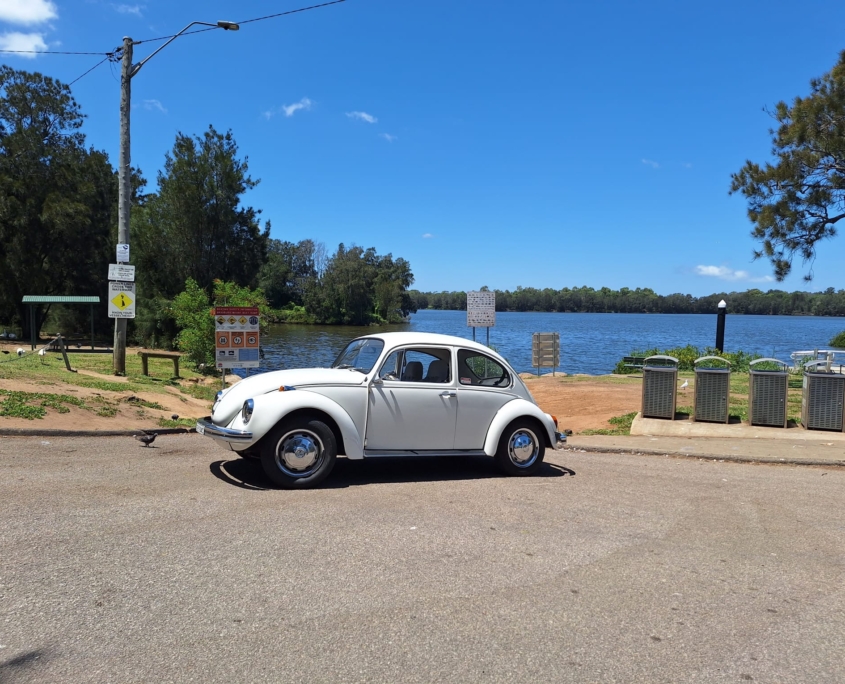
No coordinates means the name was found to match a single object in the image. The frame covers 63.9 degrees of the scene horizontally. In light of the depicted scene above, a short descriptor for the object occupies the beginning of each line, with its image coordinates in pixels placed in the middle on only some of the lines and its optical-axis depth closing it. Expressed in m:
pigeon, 8.43
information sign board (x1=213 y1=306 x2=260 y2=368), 11.66
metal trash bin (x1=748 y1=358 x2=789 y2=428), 11.27
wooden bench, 19.19
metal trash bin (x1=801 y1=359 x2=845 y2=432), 10.98
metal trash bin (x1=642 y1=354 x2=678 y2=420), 12.05
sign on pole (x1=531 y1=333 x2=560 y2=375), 23.30
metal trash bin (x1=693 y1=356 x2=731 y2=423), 11.72
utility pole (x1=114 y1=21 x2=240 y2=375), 15.52
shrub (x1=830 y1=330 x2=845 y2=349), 36.49
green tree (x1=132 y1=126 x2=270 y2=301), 43.38
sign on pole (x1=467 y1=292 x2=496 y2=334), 16.77
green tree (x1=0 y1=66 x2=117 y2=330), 36.50
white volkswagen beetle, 6.60
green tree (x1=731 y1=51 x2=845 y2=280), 14.88
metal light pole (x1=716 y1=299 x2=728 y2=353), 26.70
